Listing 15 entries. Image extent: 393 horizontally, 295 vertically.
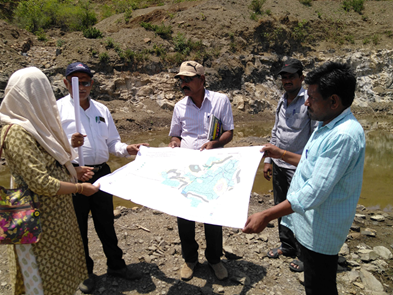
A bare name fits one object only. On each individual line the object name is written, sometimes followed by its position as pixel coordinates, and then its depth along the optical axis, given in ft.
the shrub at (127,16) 71.33
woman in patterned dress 5.89
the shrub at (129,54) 55.06
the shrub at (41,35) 54.95
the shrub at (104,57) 52.08
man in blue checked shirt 5.38
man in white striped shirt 9.74
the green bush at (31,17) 62.03
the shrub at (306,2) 90.48
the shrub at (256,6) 78.59
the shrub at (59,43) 52.80
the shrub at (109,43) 55.52
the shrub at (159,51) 59.11
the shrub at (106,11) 86.79
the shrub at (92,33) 57.77
